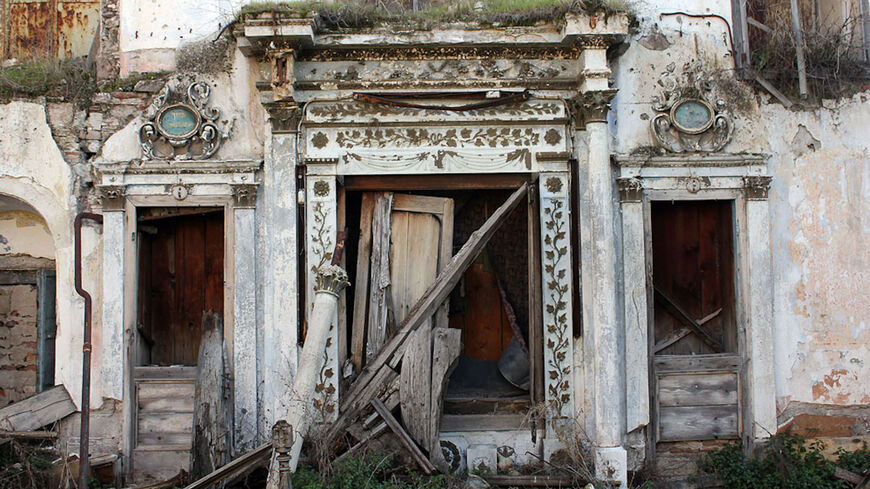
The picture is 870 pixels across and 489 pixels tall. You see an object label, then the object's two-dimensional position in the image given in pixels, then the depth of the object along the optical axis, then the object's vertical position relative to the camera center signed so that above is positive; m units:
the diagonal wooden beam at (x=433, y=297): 6.58 -0.26
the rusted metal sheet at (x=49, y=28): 7.97 +2.79
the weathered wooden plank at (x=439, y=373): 6.32 -0.94
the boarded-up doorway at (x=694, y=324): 6.85 -0.60
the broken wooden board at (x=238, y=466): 5.60 -1.55
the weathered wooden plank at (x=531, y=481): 6.27 -1.87
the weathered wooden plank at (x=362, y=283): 6.79 -0.11
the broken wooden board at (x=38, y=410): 6.41 -1.22
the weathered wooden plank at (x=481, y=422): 6.76 -1.46
